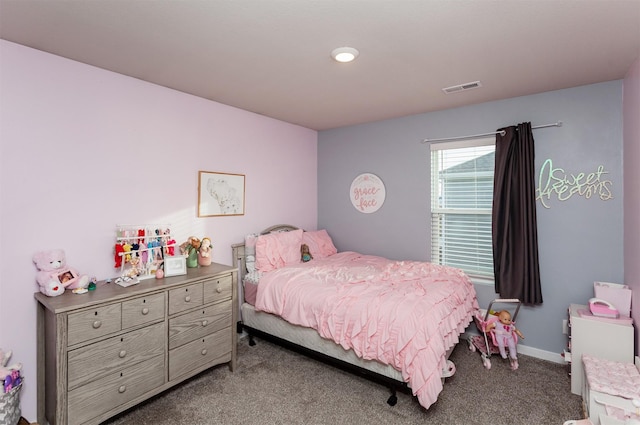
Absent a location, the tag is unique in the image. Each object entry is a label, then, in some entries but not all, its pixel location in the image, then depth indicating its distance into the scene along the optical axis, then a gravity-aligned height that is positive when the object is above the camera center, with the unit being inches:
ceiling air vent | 108.1 +43.0
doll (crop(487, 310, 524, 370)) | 111.4 -43.4
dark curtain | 117.5 -2.5
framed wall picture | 124.6 +7.7
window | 133.5 +3.5
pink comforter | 83.0 -28.9
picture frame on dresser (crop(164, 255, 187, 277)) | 100.6 -16.7
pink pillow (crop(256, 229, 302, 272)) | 132.3 -16.0
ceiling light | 82.7 +41.7
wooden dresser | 74.1 -34.2
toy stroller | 112.4 -43.3
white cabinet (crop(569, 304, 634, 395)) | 90.9 -37.6
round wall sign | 159.8 +10.0
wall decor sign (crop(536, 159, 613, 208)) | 107.9 +9.7
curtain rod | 114.8 +31.3
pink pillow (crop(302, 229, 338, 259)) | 157.3 -15.4
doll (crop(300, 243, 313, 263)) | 148.9 -19.2
